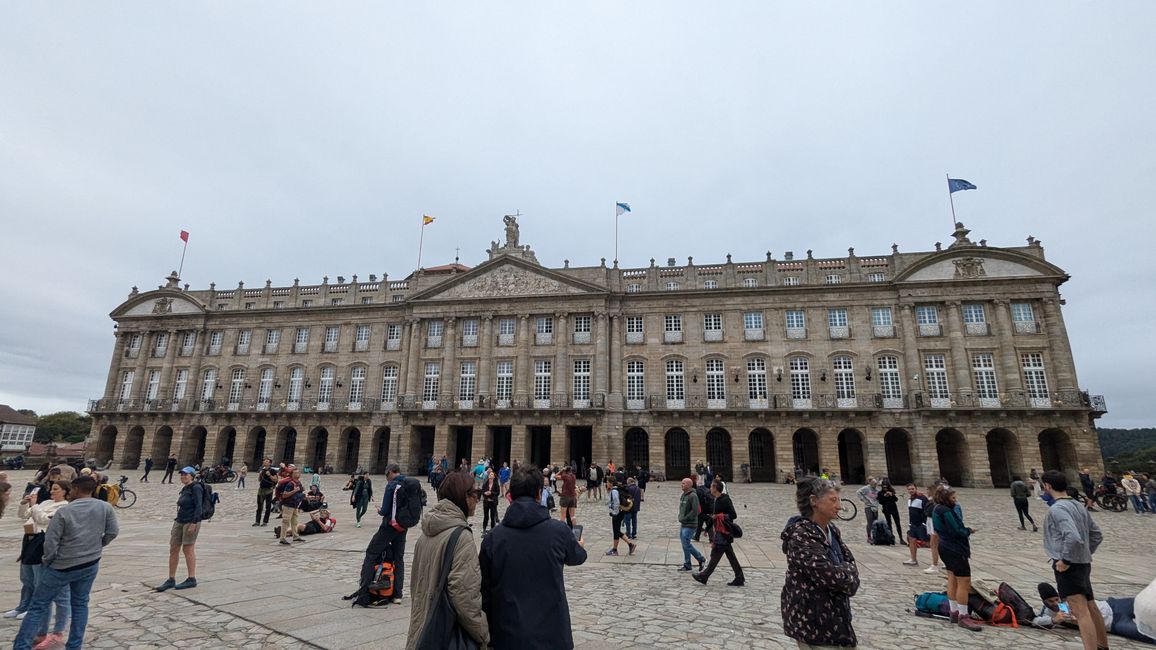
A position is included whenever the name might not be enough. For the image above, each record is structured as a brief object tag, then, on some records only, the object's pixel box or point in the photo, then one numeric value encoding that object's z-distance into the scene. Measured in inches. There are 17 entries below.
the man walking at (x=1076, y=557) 216.7
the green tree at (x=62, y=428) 2984.7
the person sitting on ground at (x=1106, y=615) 259.0
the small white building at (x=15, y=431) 2337.6
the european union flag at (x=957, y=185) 1146.8
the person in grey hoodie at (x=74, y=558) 206.2
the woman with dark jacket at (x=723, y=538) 342.6
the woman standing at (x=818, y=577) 141.7
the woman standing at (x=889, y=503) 505.0
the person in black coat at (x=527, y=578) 132.9
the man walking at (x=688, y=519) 380.8
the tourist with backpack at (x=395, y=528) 296.5
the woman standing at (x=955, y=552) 272.5
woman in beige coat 131.6
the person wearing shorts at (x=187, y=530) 314.5
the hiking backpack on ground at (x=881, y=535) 516.4
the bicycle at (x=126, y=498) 768.3
